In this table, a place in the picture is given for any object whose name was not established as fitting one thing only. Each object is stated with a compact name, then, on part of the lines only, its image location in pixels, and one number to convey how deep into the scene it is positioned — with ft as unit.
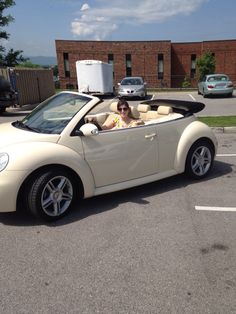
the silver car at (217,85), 67.77
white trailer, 83.87
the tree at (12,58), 128.37
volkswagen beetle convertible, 12.53
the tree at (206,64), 128.36
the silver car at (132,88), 72.23
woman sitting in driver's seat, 16.19
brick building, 138.41
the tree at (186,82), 137.28
